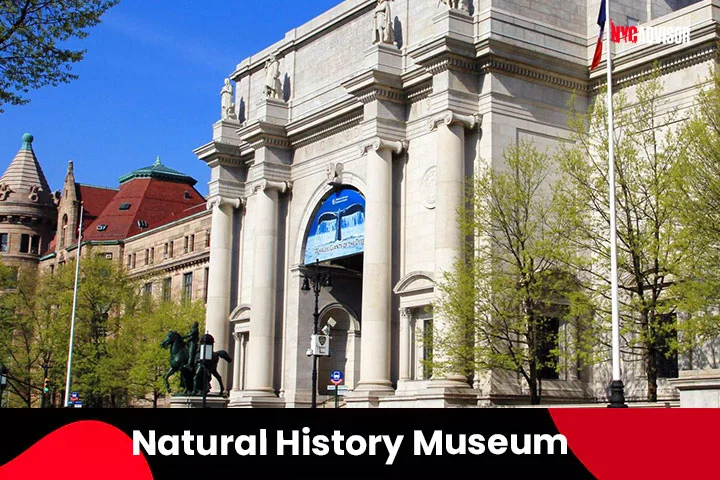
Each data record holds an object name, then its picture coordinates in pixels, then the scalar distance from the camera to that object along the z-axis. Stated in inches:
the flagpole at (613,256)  1189.1
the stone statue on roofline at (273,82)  2319.1
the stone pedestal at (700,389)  958.4
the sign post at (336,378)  1897.9
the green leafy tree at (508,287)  1533.0
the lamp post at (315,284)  1836.9
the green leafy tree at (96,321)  3073.3
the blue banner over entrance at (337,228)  2033.7
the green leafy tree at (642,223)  1370.6
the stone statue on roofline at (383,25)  1952.5
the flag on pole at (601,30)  1414.9
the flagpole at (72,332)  2749.0
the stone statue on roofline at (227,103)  2498.8
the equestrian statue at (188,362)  2138.3
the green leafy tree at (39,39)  1055.0
